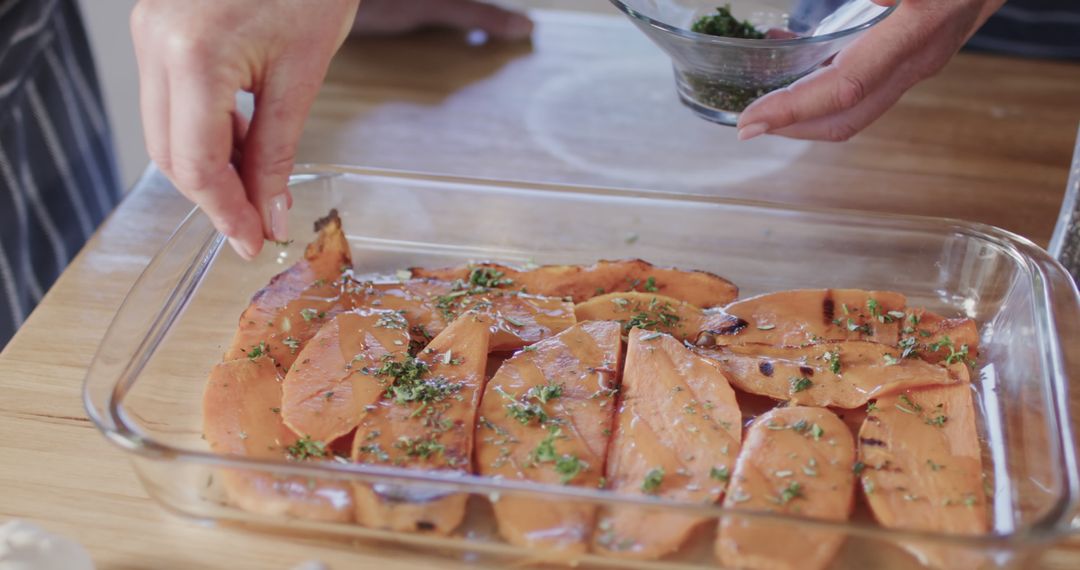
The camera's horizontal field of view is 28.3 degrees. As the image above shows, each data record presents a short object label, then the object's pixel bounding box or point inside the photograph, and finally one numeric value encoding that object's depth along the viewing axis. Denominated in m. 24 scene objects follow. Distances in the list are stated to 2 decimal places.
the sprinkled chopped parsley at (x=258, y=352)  0.92
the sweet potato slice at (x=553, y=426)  0.84
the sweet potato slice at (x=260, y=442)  0.85
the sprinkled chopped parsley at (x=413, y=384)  0.90
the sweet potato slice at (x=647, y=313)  0.94
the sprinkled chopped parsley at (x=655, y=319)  0.94
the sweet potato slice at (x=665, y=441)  0.84
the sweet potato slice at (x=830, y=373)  0.91
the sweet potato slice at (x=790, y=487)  0.83
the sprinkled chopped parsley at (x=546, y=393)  0.90
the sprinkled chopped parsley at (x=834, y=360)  0.92
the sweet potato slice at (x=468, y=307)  0.94
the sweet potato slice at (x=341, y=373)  0.89
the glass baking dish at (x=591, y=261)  0.84
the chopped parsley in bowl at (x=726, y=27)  1.00
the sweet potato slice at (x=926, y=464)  0.86
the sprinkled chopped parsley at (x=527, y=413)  0.89
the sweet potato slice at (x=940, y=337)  0.93
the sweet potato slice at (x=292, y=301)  0.93
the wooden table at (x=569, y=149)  0.94
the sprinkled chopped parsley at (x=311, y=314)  0.95
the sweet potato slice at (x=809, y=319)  0.94
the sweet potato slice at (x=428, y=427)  0.84
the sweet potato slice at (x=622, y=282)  0.97
